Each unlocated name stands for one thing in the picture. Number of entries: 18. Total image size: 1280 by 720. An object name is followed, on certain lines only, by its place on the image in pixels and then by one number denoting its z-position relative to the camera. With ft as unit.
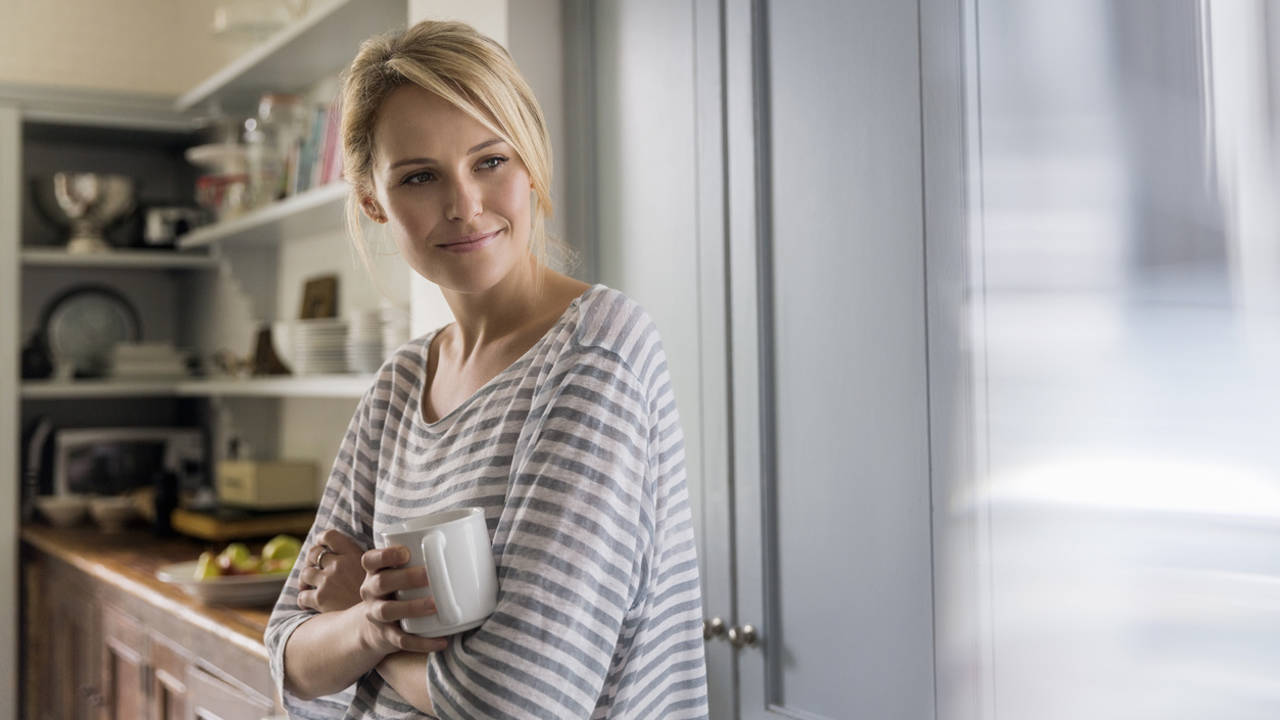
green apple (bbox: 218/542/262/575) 7.15
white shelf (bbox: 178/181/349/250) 7.65
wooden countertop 6.48
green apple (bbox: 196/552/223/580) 7.06
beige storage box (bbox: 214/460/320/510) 9.03
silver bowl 10.73
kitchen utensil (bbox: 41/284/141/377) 11.28
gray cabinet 3.99
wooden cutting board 8.91
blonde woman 2.83
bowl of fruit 6.93
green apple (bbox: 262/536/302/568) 7.47
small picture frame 9.19
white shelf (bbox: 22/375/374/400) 8.48
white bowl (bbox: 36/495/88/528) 10.46
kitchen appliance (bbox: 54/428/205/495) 10.98
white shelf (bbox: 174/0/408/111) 7.40
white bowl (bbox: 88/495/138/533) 10.32
